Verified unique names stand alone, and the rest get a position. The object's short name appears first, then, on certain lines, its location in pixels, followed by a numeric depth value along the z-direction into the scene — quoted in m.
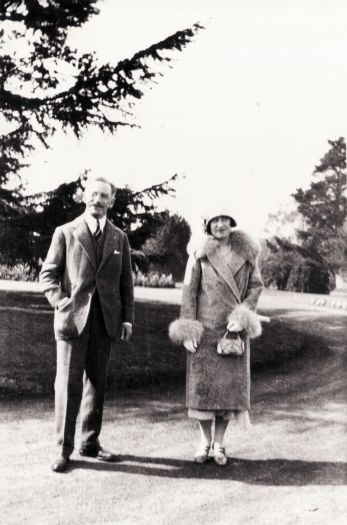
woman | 3.89
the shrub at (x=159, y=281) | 9.46
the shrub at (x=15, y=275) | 9.83
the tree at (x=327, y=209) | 7.01
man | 3.79
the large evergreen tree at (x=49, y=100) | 6.51
